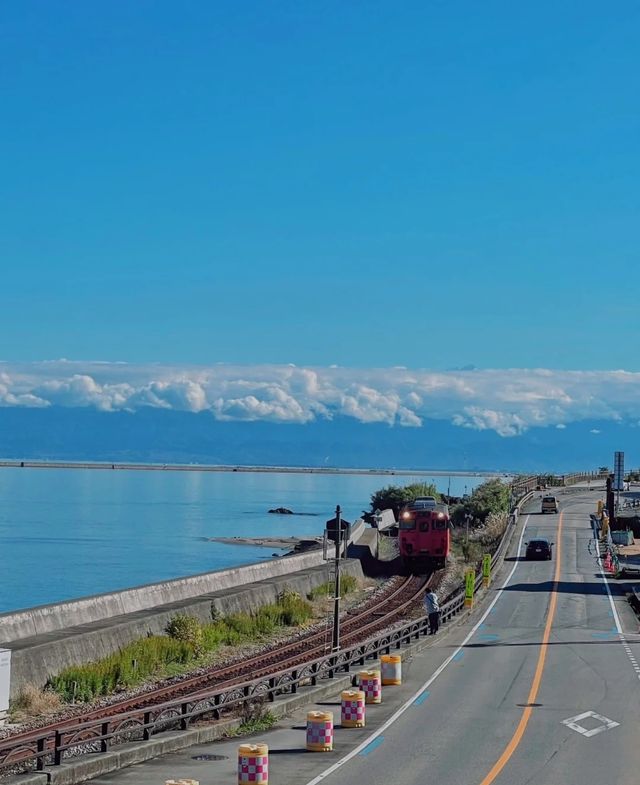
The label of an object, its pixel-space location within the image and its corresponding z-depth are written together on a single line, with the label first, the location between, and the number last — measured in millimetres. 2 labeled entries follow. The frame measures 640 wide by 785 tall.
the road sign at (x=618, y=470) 97562
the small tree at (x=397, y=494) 114725
